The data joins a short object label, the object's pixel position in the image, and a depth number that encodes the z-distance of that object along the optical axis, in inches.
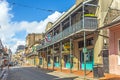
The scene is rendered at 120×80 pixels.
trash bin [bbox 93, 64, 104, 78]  332.3
